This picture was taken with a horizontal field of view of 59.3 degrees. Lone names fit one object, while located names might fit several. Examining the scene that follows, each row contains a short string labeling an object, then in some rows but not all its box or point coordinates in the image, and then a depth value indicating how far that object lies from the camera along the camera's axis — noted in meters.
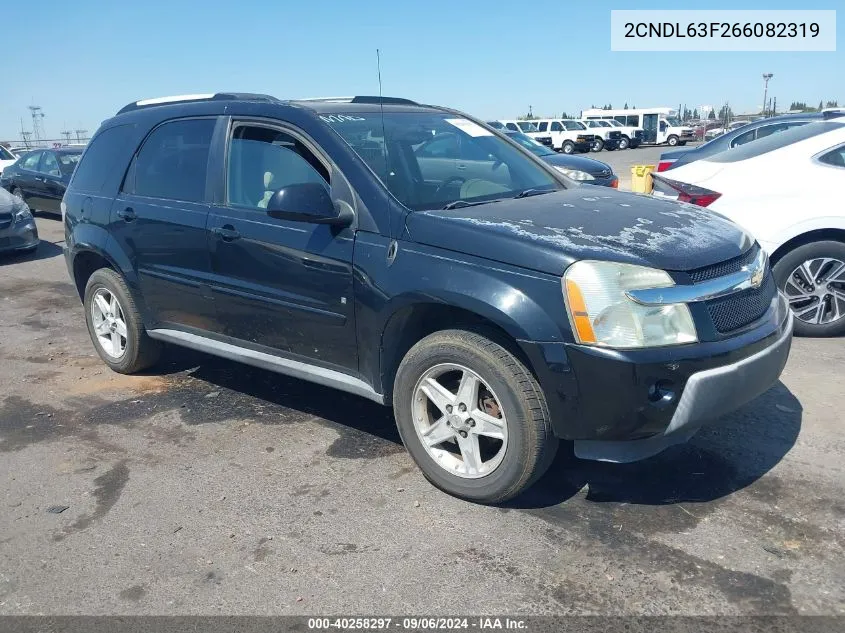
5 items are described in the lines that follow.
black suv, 3.05
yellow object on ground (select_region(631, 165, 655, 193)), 14.07
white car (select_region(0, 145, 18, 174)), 19.56
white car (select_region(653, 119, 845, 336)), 5.48
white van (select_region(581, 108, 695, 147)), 46.22
